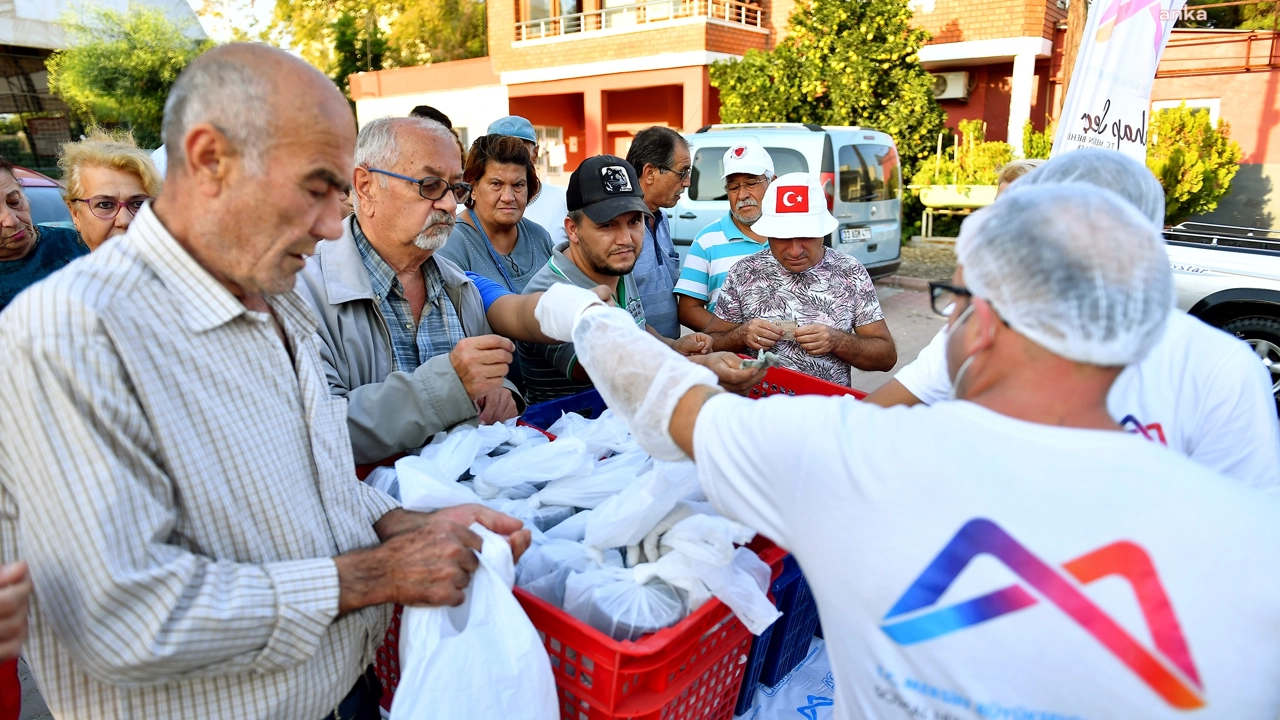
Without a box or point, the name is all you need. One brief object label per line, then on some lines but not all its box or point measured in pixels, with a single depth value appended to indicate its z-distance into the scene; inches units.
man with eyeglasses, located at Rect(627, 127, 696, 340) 149.3
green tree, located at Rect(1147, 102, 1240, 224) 416.2
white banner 170.6
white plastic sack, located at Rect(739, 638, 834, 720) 66.3
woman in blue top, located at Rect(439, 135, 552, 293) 142.6
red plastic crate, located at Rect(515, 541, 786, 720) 47.8
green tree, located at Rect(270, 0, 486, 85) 1119.0
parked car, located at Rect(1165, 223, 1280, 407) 208.2
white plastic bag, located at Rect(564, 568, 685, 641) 50.1
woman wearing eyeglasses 110.7
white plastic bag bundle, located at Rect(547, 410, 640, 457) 74.5
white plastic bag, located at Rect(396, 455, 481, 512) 59.6
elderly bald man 38.0
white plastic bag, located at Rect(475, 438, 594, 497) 67.2
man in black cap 104.0
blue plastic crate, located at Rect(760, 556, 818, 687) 65.8
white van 317.7
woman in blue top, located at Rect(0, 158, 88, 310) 111.3
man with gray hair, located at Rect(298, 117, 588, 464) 70.4
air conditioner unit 594.5
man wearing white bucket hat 115.6
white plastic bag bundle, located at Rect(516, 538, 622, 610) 56.3
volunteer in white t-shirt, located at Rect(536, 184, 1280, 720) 38.1
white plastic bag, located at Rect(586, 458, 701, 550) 57.0
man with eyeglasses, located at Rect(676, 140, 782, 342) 143.5
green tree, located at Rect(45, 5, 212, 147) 663.8
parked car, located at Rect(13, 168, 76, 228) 198.1
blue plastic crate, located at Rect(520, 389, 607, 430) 91.0
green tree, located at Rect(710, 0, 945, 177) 486.3
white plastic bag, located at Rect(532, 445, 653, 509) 66.2
